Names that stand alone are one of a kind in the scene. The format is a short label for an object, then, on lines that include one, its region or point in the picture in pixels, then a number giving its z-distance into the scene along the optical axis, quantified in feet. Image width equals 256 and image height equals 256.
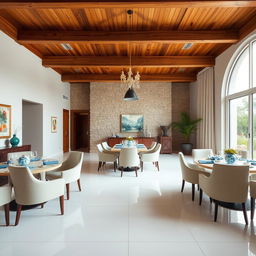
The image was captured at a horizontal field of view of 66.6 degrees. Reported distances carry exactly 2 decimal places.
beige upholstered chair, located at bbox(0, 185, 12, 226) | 8.42
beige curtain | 24.61
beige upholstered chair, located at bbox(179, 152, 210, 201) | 11.50
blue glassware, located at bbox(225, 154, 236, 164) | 10.44
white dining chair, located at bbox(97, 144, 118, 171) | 18.47
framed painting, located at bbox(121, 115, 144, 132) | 33.76
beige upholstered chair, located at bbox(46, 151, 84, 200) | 11.28
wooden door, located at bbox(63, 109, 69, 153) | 34.27
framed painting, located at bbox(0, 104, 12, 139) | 16.51
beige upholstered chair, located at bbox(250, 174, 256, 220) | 9.01
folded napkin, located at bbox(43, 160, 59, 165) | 10.75
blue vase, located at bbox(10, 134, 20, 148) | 17.22
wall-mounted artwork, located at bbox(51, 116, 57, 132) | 28.12
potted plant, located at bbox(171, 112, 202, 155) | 30.55
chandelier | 18.85
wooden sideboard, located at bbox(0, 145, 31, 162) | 14.66
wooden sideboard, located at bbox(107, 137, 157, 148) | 31.73
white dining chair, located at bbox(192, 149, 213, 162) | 14.53
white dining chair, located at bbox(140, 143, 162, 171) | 18.33
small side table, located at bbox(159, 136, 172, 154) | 31.86
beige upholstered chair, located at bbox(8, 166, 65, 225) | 8.52
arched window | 17.35
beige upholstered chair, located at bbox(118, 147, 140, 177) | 16.67
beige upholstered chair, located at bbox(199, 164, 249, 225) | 8.64
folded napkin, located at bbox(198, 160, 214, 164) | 10.97
